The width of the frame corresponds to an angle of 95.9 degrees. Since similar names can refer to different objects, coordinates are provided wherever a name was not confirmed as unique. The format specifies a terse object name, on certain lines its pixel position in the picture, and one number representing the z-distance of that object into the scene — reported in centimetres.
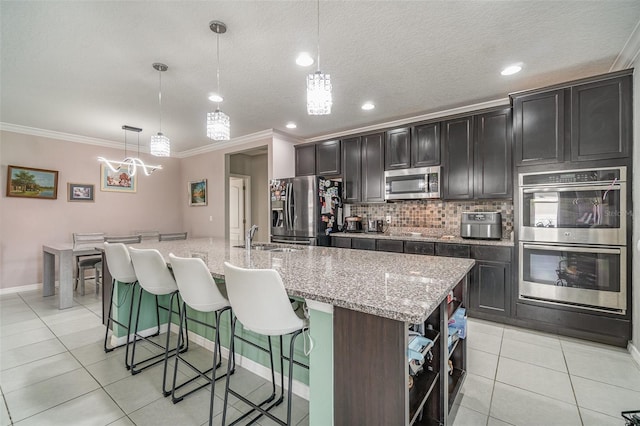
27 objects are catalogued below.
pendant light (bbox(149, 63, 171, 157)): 297
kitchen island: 104
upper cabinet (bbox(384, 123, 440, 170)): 371
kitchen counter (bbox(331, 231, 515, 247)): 311
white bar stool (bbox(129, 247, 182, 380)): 198
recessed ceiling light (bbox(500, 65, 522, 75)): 268
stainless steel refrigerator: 432
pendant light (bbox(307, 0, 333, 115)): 173
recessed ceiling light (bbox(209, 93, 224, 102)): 327
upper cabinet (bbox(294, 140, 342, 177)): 462
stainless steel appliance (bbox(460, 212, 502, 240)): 321
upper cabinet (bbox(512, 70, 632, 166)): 250
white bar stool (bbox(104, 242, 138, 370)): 231
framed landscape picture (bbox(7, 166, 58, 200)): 429
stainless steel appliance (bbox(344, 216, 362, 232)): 459
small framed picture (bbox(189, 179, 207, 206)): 583
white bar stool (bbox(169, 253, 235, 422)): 161
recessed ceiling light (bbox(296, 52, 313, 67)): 247
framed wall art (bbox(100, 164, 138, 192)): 523
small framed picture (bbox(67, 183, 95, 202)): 486
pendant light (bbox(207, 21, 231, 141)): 232
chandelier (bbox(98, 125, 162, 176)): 378
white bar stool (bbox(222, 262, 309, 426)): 129
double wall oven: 251
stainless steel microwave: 369
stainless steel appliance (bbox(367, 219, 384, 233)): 443
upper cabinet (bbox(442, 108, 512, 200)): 323
